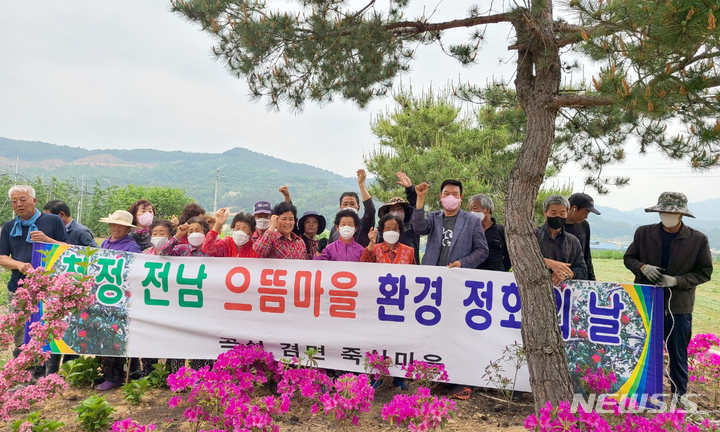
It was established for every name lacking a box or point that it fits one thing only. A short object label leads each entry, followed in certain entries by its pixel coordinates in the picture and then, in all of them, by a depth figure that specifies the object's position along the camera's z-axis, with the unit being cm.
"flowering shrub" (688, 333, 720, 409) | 395
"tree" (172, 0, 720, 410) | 231
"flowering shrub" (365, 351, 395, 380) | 349
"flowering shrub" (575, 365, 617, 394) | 325
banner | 356
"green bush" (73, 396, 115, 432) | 305
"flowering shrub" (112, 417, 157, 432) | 264
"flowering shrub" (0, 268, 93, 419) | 300
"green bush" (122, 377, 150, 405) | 349
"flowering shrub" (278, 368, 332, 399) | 310
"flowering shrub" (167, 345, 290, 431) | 267
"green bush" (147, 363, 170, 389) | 379
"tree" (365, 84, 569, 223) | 1222
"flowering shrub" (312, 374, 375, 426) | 266
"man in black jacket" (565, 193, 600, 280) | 430
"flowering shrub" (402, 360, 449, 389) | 332
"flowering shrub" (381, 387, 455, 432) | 254
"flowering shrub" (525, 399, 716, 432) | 233
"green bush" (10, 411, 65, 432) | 288
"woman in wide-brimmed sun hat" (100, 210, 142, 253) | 421
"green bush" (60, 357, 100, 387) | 392
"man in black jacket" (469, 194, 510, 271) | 420
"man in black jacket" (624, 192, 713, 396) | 358
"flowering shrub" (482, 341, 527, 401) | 354
